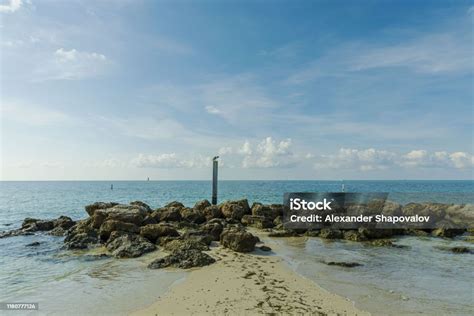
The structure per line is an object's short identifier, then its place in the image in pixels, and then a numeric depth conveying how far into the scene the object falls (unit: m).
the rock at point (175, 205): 26.32
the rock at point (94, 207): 23.34
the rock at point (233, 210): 23.95
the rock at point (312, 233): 19.72
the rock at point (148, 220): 19.22
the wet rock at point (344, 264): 12.49
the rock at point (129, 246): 14.01
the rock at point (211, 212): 23.86
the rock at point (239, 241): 14.27
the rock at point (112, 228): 17.16
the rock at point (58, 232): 20.73
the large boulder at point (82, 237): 16.30
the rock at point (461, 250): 15.55
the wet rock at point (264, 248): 14.78
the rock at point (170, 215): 22.75
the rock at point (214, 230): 16.86
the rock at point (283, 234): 19.34
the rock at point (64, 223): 22.59
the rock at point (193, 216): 22.73
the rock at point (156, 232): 16.44
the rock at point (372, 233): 18.90
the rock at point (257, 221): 22.09
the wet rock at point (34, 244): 17.48
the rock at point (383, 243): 16.89
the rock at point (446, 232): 20.08
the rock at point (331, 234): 18.94
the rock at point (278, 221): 23.38
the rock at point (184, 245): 13.28
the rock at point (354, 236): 18.44
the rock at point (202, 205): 25.62
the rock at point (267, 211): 24.63
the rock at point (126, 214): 18.69
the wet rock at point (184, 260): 11.95
